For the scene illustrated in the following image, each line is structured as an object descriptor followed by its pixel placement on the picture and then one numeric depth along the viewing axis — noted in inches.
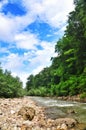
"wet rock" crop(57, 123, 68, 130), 143.2
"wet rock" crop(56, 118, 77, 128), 153.5
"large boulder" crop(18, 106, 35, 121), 172.5
